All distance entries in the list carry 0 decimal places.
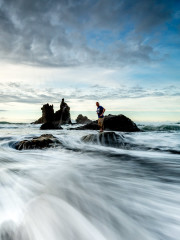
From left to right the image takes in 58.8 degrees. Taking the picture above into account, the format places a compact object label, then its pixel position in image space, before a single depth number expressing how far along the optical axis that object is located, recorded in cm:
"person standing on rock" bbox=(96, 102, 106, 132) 1274
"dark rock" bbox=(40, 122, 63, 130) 2674
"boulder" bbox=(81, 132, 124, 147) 870
